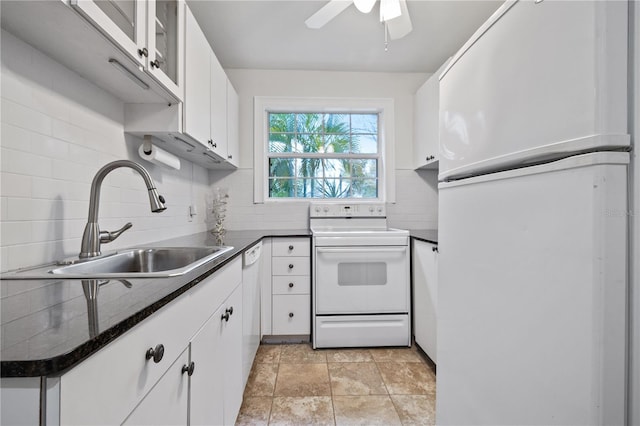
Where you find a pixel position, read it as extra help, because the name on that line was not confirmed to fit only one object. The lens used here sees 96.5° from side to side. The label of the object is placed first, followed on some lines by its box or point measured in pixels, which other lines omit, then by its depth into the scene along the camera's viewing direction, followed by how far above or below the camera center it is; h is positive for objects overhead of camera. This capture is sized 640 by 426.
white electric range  2.27 -0.60
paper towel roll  1.58 +0.32
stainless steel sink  0.85 -0.20
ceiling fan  1.57 +1.17
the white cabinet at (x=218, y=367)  0.91 -0.59
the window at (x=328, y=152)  3.02 +0.68
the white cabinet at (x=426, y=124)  2.44 +0.84
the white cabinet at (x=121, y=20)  0.85 +0.66
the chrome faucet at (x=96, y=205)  1.10 +0.03
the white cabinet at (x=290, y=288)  2.36 -0.61
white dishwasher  1.65 -0.59
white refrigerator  0.54 +0.00
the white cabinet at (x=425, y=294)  1.97 -0.58
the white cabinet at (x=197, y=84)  1.56 +0.77
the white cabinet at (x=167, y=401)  0.61 -0.45
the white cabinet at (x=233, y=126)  2.44 +0.79
